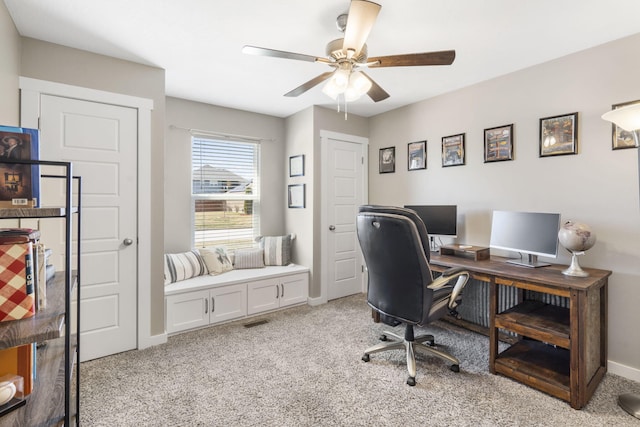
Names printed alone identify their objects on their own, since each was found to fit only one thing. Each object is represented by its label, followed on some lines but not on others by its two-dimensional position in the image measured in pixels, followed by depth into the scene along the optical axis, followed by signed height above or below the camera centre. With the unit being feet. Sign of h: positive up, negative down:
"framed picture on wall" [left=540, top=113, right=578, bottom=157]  8.18 +2.10
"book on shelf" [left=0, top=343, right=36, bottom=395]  3.36 -1.59
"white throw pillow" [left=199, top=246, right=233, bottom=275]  11.56 -1.66
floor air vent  10.58 -3.69
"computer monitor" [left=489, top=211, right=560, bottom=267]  7.81 -0.52
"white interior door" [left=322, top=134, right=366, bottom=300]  13.08 +0.15
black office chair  6.76 -1.43
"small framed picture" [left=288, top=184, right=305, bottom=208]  13.06 +0.80
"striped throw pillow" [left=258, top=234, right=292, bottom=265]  13.07 -1.42
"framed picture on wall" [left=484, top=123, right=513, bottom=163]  9.48 +2.17
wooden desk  6.35 -2.54
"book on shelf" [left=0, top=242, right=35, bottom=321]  2.77 -0.60
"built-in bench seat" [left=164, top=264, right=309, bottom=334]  9.98 -2.78
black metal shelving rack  2.58 -0.97
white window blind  12.38 +0.92
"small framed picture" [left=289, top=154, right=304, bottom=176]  13.11 +2.10
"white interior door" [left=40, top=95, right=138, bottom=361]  7.82 +0.28
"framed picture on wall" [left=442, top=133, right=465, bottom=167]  10.75 +2.22
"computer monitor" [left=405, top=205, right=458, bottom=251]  10.45 -0.13
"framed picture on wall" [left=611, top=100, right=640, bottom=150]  7.29 +1.78
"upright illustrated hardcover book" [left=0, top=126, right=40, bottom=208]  2.95 +0.42
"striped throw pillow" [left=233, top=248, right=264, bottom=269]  12.46 -1.74
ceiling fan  5.43 +3.07
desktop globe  6.97 -0.59
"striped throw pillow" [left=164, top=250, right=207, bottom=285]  10.63 -1.78
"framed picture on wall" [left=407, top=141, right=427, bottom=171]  11.96 +2.27
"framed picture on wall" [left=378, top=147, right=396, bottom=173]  13.20 +2.31
